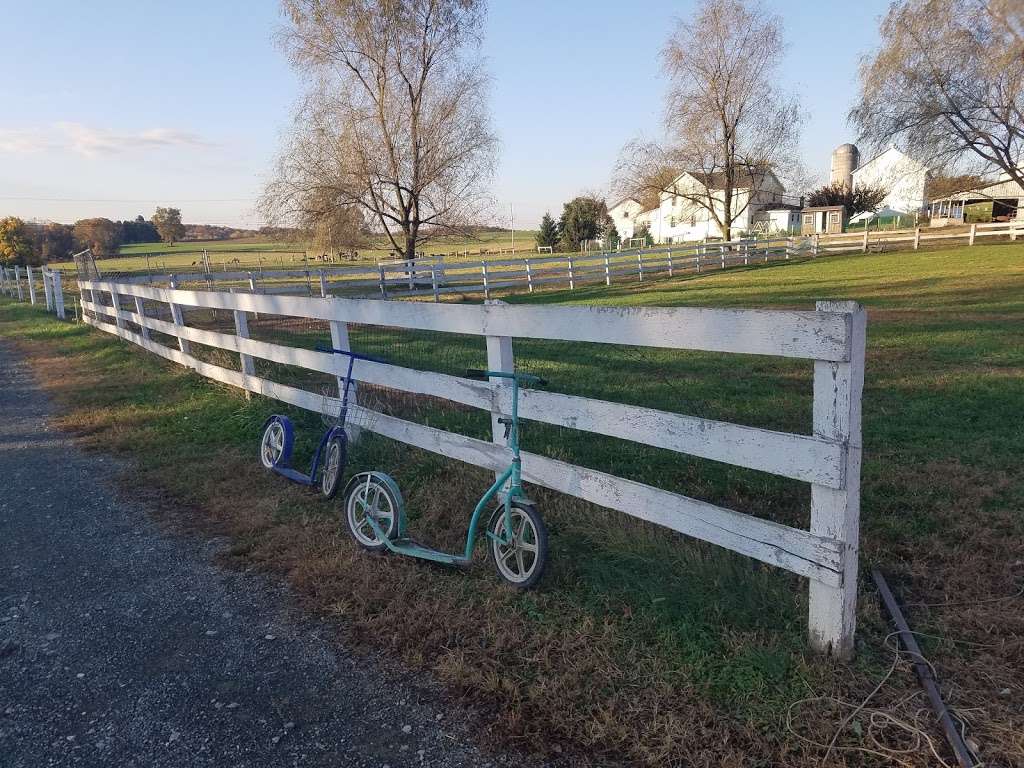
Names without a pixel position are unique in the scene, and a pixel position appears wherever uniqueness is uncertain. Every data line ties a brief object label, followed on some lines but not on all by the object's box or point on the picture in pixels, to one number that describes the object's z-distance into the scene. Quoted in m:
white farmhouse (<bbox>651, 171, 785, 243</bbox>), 37.16
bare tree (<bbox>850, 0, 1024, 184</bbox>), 22.97
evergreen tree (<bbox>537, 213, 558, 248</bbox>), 67.50
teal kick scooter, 3.29
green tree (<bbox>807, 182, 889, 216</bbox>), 61.59
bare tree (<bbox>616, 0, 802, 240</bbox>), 33.12
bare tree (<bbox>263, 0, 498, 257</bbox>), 24.30
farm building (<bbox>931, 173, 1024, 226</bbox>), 48.72
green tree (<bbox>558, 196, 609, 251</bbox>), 64.50
